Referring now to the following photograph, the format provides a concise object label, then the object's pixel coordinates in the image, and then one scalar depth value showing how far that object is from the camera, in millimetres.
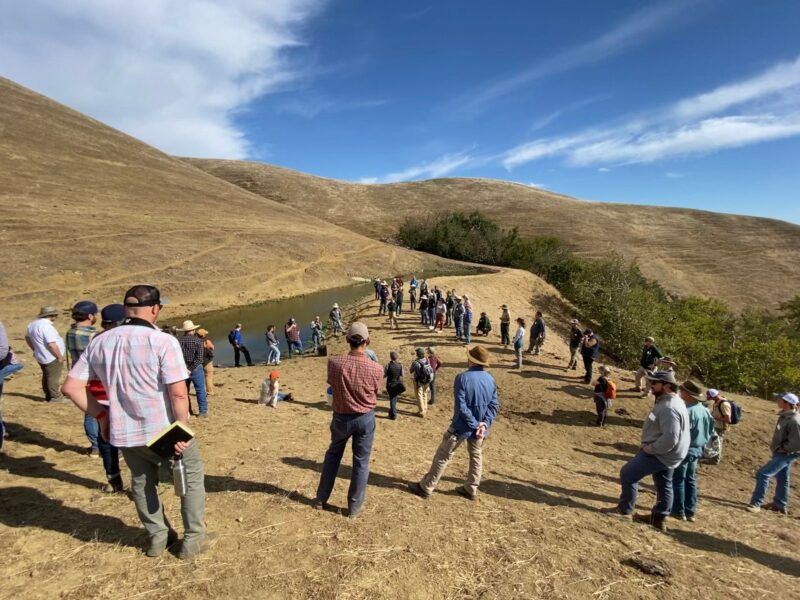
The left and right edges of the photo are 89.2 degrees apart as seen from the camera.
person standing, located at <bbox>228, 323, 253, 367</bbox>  17359
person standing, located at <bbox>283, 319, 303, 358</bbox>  18156
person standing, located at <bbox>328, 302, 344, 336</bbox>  20622
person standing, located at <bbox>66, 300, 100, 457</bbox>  5650
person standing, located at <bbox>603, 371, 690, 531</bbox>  5137
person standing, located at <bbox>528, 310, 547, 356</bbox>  15781
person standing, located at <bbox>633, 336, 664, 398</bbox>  12797
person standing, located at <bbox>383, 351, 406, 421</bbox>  10234
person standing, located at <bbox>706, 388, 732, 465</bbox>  8875
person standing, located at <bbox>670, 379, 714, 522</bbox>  5848
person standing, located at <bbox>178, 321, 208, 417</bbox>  8320
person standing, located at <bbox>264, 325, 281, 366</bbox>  16547
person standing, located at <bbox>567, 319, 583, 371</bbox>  15055
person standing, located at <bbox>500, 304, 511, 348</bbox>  17314
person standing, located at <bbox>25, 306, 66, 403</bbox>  7312
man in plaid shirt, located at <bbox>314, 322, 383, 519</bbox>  4434
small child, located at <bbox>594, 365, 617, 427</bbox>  11031
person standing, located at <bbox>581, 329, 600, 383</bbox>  13414
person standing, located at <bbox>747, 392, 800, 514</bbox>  6676
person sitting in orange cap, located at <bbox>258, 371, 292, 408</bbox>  10172
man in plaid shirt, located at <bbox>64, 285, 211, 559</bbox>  3354
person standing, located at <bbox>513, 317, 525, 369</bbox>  14984
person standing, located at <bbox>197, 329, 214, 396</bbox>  9952
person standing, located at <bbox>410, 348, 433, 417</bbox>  10836
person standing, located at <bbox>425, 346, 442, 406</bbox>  11812
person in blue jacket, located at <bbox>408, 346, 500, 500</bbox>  5430
